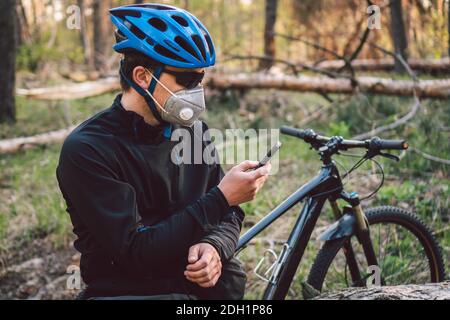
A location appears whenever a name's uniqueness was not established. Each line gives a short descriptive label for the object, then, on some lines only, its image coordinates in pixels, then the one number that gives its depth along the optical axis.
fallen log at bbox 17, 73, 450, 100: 6.72
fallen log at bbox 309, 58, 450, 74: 9.01
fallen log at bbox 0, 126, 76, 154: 6.95
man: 1.94
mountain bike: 2.62
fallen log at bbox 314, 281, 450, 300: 1.70
